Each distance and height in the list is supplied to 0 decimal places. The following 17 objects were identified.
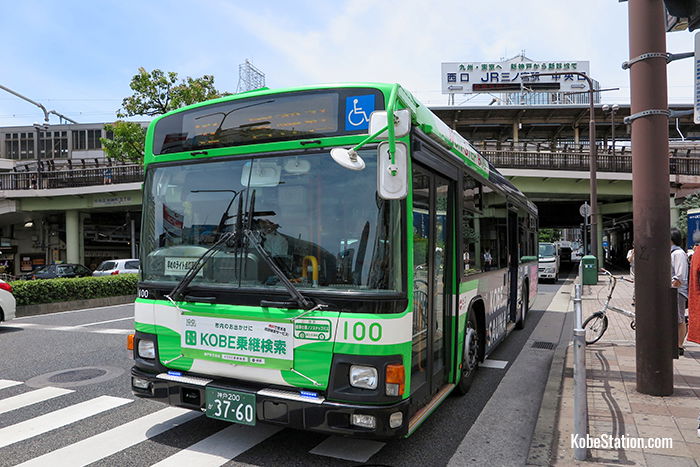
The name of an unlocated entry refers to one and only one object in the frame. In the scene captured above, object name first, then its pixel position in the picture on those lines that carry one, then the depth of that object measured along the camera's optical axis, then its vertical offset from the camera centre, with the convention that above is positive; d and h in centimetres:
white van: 2419 -139
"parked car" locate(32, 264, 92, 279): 2606 -139
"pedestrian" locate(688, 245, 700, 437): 443 -61
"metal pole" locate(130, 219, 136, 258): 3225 +77
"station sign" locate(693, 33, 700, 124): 460 +140
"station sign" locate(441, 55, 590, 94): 4625 +1497
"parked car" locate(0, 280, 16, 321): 1103 -126
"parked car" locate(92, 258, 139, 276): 2277 -108
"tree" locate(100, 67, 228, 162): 2448 +730
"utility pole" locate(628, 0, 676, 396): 535 +28
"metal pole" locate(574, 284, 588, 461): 398 -127
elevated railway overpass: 2727 +312
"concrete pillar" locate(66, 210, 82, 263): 3309 +59
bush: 1448 -139
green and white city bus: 369 -17
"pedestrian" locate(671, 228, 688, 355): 732 -61
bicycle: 846 -152
